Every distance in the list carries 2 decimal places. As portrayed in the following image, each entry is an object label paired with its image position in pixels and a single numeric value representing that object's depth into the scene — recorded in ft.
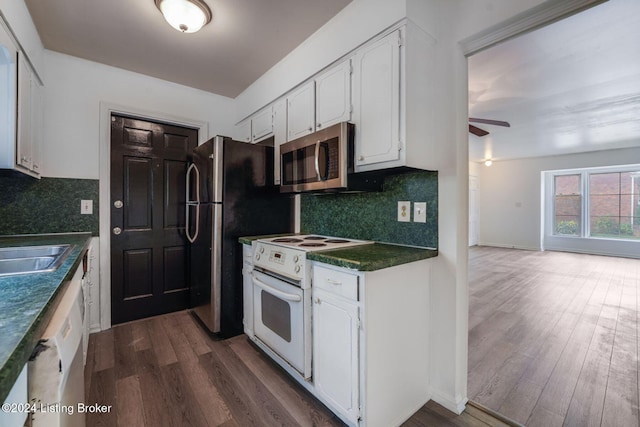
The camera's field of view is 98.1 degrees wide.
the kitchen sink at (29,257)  5.20
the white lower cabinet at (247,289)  7.38
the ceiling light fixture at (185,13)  5.65
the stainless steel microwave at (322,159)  5.62
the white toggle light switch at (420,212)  5.63
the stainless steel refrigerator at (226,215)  7.68
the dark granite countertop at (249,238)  7.37
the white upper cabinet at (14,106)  5.36
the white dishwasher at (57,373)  2.03
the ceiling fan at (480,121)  11.81
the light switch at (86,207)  8.20
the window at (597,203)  20.39
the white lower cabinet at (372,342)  4.41
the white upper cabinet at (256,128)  8.78
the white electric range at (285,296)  5.42
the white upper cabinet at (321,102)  6.01
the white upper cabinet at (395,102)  4.94
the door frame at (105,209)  8.45
